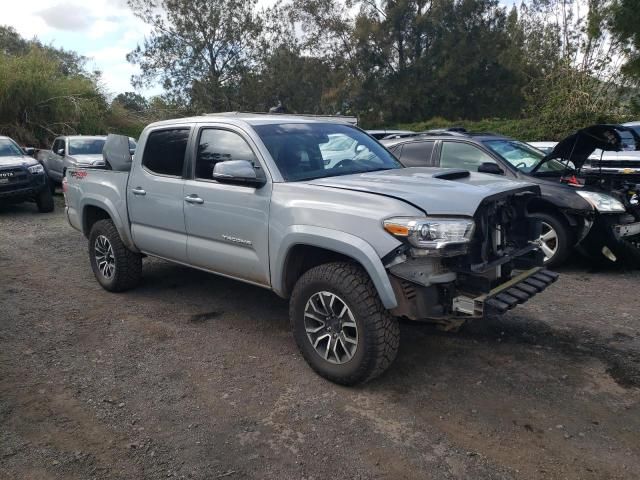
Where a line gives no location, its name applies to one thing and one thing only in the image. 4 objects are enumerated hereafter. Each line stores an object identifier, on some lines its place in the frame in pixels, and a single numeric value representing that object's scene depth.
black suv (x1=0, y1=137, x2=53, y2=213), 10.86
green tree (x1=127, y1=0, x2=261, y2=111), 35.84
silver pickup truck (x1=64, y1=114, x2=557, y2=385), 3.28
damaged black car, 6.01
